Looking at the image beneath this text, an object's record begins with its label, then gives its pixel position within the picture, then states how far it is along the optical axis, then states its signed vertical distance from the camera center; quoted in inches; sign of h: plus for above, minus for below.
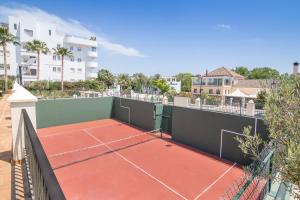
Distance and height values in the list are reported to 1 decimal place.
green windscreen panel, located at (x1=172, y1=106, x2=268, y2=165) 361.2 -85.3
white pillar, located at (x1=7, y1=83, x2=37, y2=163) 203.5 -33.6
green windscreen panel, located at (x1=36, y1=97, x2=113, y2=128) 589.0 -76.7
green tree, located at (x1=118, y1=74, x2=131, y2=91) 2011.4 +114.2
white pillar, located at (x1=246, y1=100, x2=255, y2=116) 364.5 -28.0
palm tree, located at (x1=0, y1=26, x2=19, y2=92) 1027.3 +289.2
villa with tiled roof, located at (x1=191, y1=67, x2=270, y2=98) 1331.2 +86.5
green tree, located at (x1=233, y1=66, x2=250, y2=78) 2624.0 +342.7
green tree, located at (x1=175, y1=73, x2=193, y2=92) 2679.6 +172.0
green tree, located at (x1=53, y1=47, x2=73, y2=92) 1210.6 +249.6
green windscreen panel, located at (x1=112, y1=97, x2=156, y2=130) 573.6 -75.8
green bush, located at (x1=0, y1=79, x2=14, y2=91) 1232.5 +18.5
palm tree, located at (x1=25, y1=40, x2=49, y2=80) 1204.7 +276.2
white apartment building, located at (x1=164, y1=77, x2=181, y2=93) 2494.5 +101.8
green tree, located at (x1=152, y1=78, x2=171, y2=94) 1893.2 +69.2
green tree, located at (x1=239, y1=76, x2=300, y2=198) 95.4 -16.0
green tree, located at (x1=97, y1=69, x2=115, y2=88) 1870.1 +125.4
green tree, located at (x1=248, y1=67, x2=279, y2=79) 2357.3 +301.3
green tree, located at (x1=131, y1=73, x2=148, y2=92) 2201.0 +143.8
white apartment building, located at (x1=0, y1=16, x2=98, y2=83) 1411.2 +281.1
